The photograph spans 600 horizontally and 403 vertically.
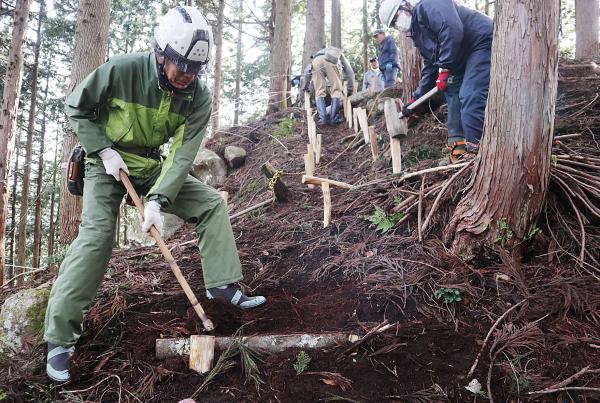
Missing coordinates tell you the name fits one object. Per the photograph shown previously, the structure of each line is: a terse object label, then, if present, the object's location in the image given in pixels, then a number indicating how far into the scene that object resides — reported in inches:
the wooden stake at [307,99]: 345.2
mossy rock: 105.3
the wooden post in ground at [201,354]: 89.4
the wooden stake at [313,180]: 157.8
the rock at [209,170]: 299.6
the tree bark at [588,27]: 310.8
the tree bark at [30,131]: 491.5
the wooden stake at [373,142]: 203.8
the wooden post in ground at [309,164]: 183.1
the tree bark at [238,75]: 807.7
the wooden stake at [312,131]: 247.2
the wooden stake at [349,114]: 293.4
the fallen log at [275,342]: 94.2
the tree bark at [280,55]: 381.4
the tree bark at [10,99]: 261.9
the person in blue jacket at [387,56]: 383.6
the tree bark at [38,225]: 511.2
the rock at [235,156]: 305.6
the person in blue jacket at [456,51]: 151.4
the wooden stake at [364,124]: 237.4
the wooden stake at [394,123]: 163.5
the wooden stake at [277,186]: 187.0
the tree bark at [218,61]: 454.3
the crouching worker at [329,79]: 314.7
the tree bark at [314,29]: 422.0
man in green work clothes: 107.3
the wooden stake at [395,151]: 165.5
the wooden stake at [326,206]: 153.9
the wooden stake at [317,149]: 236.1
